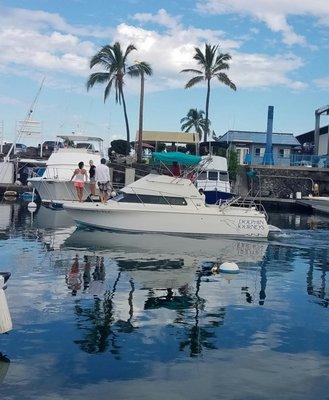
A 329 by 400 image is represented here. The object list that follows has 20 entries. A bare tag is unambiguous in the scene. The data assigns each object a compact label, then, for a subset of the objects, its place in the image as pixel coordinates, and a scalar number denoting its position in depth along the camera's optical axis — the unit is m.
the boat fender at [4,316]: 7.42
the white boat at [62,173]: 33.22
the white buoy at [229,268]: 13.62
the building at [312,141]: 57.76
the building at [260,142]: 58.81
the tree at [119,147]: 58.72
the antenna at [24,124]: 45.06
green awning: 21.33
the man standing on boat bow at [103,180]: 21.14
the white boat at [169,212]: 20.14
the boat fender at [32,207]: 30.58
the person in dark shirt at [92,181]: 24.90
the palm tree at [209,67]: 54.00
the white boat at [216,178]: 34.95
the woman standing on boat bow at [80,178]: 23.92
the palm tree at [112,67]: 53.41
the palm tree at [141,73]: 54.31
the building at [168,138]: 62.25
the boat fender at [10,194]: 39.16
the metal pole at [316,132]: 52.09
